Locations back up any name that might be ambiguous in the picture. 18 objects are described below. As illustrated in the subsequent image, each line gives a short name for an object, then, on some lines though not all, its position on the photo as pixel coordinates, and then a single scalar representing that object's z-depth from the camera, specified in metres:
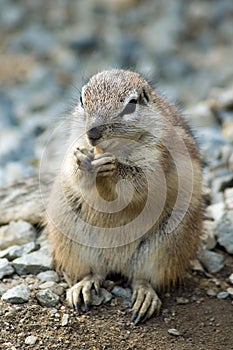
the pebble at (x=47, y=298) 8.47
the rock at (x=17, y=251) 9.41
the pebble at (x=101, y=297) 8.66
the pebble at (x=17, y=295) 8.45
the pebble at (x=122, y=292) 8.87
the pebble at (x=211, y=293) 9.08
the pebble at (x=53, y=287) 8.75
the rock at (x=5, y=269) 9.02
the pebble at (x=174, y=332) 8.22
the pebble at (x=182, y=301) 8.92
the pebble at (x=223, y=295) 9.03
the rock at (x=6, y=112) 15.48
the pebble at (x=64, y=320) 8.18
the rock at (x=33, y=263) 9.12
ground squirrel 8.34
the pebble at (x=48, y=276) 9.04
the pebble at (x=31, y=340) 7.83
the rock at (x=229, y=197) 10.57
